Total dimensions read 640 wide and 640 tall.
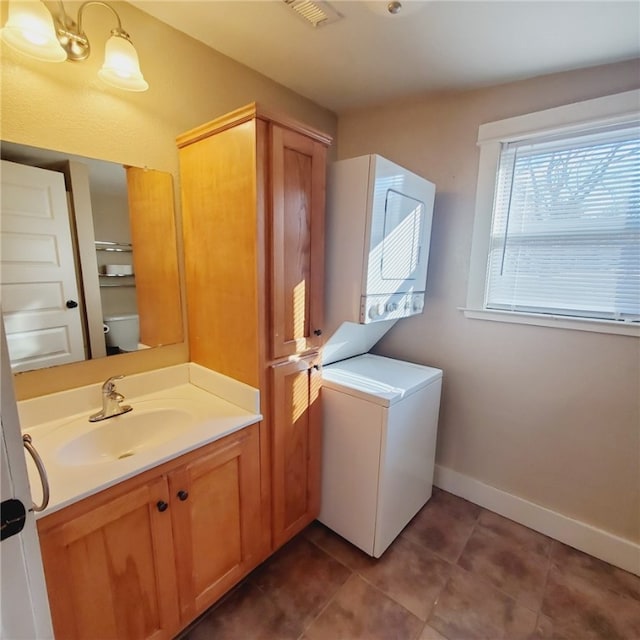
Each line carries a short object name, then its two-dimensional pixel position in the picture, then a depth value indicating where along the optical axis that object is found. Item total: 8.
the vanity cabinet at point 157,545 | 0.95
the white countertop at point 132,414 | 0.99
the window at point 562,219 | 1.54
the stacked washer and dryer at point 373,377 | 1.57
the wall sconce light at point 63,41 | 1.01
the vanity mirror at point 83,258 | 1.17
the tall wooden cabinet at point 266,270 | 1.32
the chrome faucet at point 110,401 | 1.34
